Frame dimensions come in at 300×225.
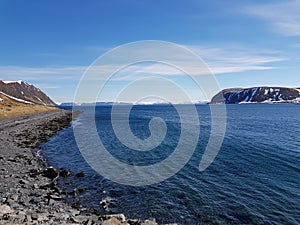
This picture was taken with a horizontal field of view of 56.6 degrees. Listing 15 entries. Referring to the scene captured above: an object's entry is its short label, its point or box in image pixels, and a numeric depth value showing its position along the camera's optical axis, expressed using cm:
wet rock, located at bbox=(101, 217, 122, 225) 1316
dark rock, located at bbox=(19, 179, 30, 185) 2033
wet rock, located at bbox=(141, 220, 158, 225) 1395
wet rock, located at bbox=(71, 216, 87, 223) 1361
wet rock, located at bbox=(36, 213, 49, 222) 1284
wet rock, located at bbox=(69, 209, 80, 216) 1523
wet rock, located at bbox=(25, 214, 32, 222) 1240
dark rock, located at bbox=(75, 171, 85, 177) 2483
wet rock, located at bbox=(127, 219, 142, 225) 1375
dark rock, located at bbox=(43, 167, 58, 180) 2363
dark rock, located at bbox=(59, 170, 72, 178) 2459
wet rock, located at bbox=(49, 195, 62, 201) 1786
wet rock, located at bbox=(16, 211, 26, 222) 1232
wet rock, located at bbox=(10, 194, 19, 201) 1659
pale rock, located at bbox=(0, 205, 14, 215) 1310
